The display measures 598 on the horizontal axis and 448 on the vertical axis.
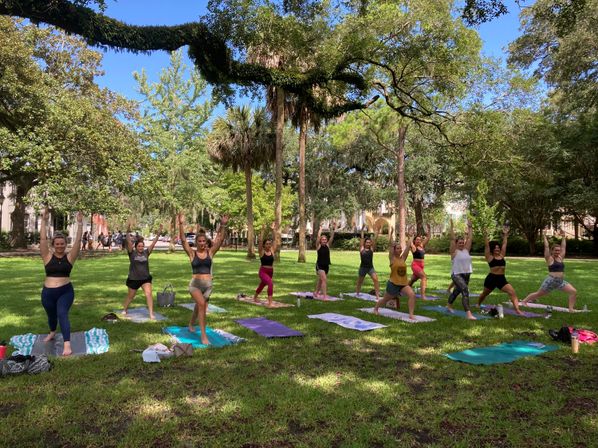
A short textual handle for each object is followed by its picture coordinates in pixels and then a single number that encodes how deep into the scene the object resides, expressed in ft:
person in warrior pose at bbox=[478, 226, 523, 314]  31.40
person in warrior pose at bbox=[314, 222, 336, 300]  38.70
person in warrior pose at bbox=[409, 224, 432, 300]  36.75
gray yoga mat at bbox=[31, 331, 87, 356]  20.58
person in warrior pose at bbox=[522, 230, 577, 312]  32.27
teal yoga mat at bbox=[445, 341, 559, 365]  20.12
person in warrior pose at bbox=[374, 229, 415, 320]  29.63
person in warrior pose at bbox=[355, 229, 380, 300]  37.40
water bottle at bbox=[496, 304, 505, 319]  30.07
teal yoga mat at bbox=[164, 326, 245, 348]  22.52
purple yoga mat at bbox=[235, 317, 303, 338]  24.64
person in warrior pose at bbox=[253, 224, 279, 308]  34.63
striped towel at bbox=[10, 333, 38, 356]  20.85
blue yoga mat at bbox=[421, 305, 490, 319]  30.53
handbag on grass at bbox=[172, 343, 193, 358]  20.13
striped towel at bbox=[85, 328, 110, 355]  20.93
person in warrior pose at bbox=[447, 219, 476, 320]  30.91
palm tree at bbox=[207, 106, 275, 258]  90.63
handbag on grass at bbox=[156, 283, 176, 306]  33.27
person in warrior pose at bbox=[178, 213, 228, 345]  22.94
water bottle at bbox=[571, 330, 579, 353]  21.55
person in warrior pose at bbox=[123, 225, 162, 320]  29.30
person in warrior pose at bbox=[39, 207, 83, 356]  21.02
